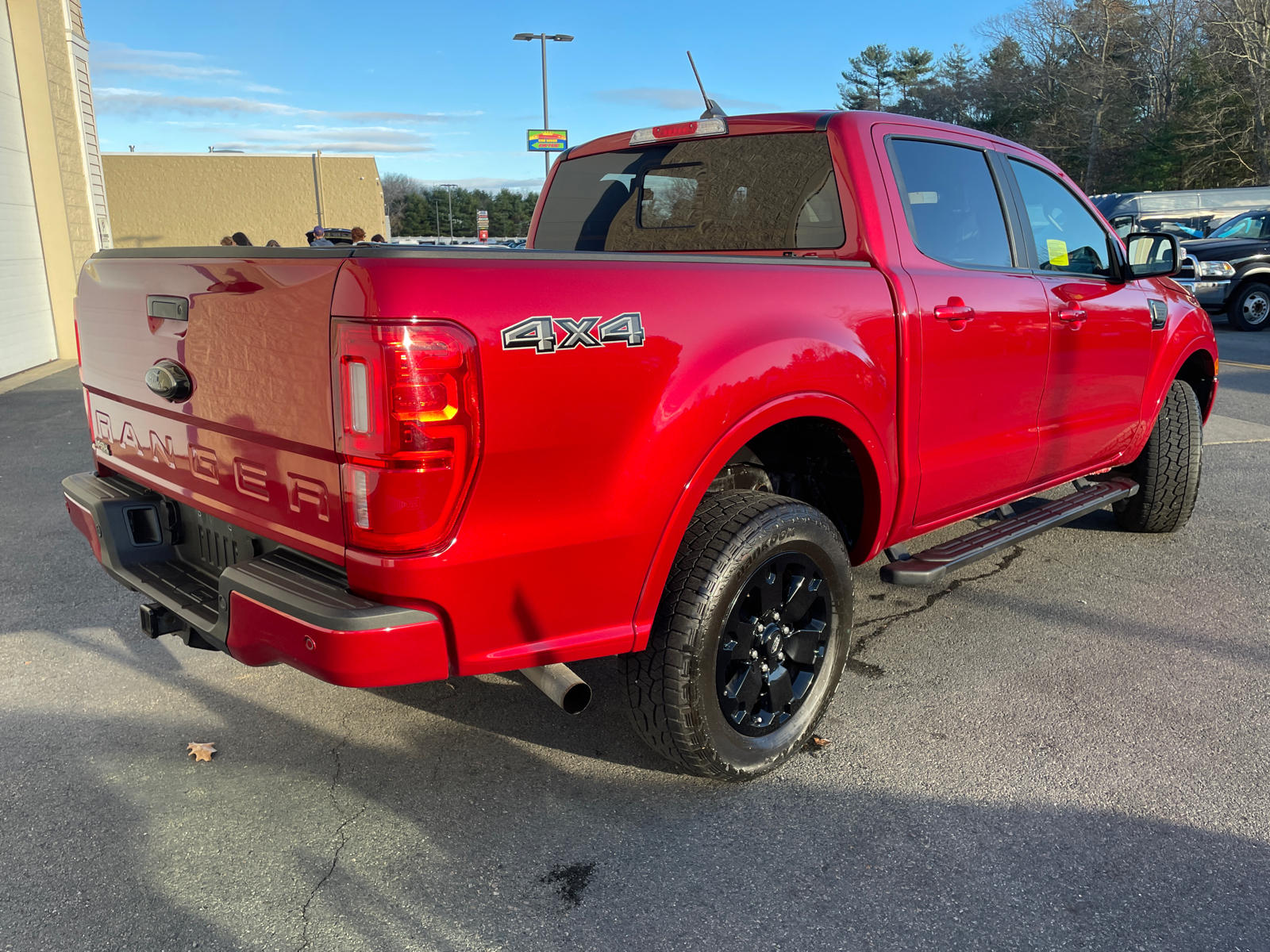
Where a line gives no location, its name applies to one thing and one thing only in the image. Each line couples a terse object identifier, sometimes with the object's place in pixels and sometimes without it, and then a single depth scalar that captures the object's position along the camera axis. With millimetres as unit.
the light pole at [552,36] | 28659
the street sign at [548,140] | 27752
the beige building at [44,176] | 12406
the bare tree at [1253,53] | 39156
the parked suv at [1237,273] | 15320
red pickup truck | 2039
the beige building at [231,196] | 38594
